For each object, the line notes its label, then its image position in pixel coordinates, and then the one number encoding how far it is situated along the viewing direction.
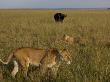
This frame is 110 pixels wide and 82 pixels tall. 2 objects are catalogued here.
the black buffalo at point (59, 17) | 41.10
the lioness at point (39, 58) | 10.05
